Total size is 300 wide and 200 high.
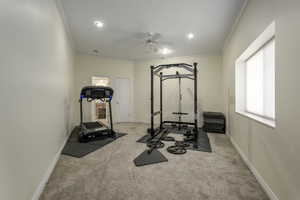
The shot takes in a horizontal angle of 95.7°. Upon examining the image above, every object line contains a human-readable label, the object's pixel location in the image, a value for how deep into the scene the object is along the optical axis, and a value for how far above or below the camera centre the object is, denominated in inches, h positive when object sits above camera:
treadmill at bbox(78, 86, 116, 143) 147.9 -34.6
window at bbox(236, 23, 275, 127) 81.5 +14.1
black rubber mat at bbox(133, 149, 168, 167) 99.3 -47.0
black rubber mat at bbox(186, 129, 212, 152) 124.2 -47.3
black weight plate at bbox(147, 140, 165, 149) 129.4 -46.3
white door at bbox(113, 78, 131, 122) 247.6 -1.8
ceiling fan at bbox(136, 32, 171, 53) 152.8 +70.5
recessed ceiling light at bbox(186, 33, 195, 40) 150.0 +69.9
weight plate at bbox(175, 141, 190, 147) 132.0 -46.0
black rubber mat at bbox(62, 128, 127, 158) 115.4 -46.2
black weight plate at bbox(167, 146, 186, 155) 116.0 -46.5
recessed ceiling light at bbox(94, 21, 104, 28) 127.0 +71.2
